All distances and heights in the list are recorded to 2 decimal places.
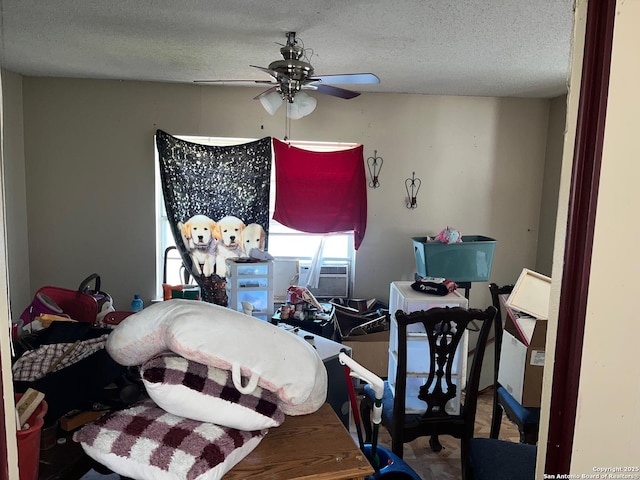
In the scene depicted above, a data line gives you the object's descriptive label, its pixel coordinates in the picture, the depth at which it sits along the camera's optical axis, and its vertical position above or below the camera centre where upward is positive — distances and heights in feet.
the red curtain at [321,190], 12.25 +0.16
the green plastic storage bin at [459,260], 11.30 -1.43
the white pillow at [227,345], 3.56 -1.23
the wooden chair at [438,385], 6.68 -2.89
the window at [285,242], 12.32 -1.31
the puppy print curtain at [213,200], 11.73 -0.19
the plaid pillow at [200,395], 3.51 -1.56
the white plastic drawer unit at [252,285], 10.64 -2.13
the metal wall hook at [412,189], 12.75 +0.30
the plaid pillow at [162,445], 3.28 -1.88
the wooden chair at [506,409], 7.38 -3.43
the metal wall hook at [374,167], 12.54 +0.85
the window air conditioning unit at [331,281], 12.91 -2.36
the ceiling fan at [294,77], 7.14 +1.96
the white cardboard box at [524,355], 7.22 -2.47
